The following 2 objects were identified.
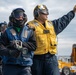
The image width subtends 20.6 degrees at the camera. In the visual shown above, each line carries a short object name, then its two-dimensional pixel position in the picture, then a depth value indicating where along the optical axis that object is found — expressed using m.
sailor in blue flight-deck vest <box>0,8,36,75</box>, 3.01
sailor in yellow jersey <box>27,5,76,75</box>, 3.48
